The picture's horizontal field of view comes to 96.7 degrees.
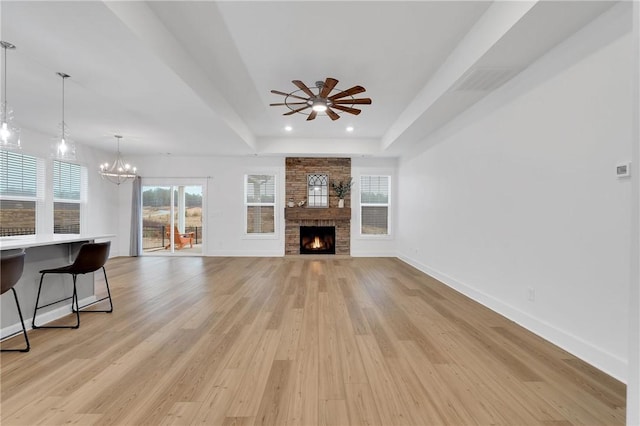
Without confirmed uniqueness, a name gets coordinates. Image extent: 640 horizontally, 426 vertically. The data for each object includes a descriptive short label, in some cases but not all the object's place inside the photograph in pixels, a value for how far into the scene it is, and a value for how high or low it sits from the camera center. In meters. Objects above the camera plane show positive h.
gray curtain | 7.64 -0.32
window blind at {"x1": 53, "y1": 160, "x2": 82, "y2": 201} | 6.03 +0.64
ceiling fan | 3.43 +1.50
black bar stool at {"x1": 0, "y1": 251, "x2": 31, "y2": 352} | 2.18 -0.48
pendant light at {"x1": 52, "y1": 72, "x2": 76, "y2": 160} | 3.62 +0.78
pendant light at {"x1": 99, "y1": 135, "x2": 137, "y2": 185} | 5.91 +0.86
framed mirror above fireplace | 7.93 +0.59
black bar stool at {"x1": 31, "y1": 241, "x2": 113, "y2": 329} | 2.92 -0.59
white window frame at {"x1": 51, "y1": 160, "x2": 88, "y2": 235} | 6.69 +0.30
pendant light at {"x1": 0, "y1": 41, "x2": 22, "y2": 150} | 2.76 +0.76
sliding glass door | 7.89 -0.08
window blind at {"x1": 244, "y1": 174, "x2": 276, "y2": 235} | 7.99 +0.19
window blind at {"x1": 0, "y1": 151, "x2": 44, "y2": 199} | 5.02 +0.62
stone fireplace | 7.89 +0.53
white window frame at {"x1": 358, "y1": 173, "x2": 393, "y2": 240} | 7.99 +0.18
